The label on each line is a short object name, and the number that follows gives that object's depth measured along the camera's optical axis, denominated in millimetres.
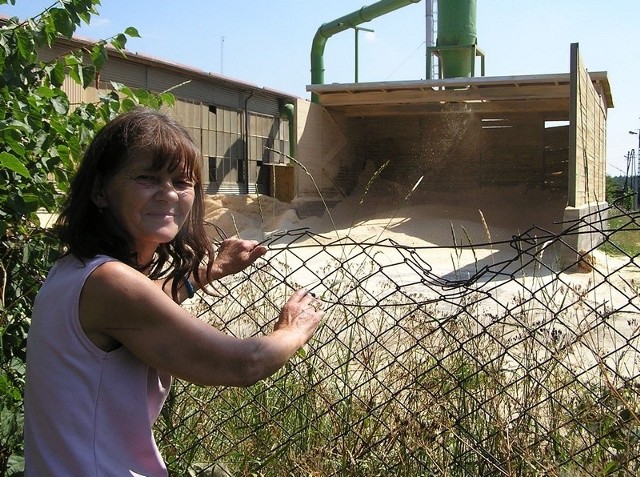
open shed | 15555
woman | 1563
